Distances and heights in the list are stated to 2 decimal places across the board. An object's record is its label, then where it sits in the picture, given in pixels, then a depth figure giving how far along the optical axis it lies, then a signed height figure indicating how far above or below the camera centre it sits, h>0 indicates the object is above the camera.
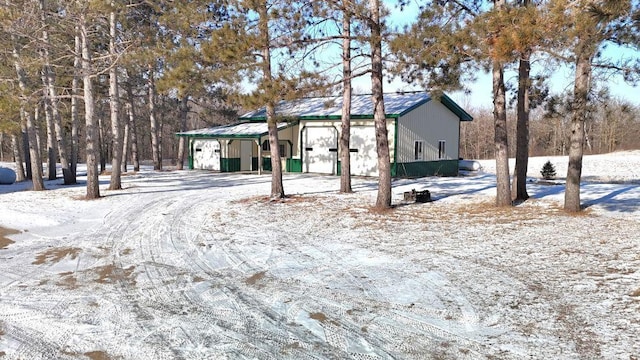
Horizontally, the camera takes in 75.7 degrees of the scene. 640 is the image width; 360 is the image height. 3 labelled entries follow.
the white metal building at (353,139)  19.73 +0.85
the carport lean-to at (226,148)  24.50 +0.48
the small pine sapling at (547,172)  19.66 -1.05
